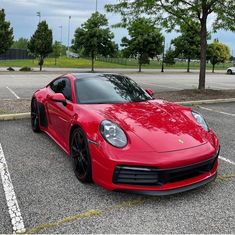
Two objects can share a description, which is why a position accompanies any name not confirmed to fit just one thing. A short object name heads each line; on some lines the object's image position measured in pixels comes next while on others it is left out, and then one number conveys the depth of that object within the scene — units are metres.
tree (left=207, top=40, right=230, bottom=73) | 31.10
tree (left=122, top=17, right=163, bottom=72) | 25.23
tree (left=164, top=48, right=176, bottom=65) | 28.49
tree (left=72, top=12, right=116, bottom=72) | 23.75
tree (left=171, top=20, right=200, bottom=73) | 26.91
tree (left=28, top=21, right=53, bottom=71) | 24.85
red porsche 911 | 2.65
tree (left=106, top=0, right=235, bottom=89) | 8.97
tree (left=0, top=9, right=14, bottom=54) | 21.74
